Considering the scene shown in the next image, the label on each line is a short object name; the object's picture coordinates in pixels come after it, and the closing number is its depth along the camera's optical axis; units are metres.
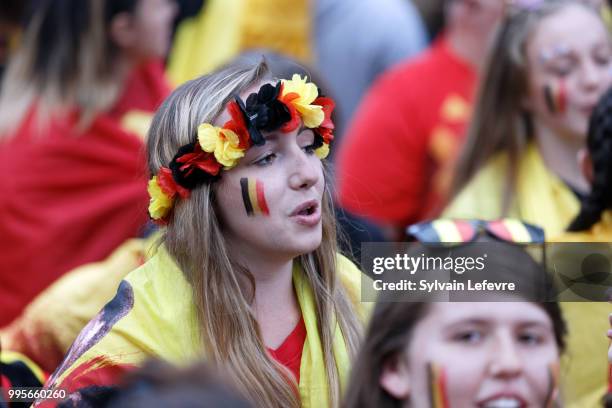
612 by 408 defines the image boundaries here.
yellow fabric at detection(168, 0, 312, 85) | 12.16
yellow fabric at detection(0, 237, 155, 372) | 6.84
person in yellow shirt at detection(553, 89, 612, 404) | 7.07
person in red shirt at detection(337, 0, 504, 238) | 10.86
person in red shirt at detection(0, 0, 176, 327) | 10.00
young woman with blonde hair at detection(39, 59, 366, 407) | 5.32
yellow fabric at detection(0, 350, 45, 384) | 6.34
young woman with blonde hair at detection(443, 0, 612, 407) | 8.80
